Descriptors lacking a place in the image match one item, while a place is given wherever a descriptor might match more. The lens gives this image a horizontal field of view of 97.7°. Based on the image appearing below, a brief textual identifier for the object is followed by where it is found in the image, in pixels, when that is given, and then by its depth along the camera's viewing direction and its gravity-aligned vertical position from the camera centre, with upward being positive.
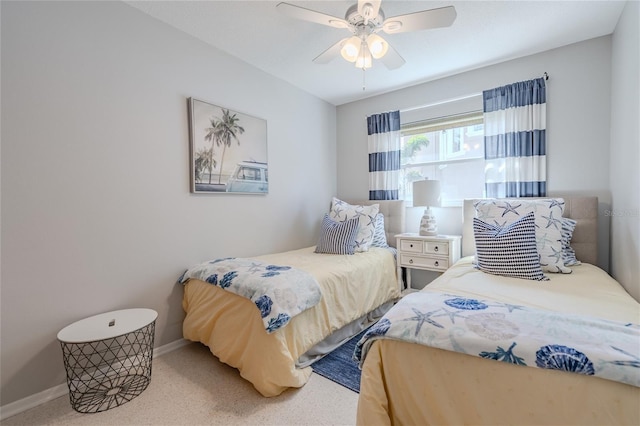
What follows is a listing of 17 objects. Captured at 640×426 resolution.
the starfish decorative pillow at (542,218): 1.85 -0.13
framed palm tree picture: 2.30 +0.50
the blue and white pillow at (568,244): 1.99 -0.32
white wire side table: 1.56 -0.97
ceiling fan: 1.58 +1.07
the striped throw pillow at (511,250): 1.73 -0.32
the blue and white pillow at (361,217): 2.78 -0.14
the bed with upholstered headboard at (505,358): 0.79 -0.50
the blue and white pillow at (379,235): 3.00 -0.34
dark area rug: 1.74 -1.10
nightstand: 2.60 -0.47
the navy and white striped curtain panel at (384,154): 3.32 +0.59
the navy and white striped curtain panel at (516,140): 2.48 +0.57
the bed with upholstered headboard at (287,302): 1.60 -0.67
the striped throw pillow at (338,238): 2.72 -0.34
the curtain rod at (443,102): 2.86 +1.08
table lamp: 2.74 +0.03
